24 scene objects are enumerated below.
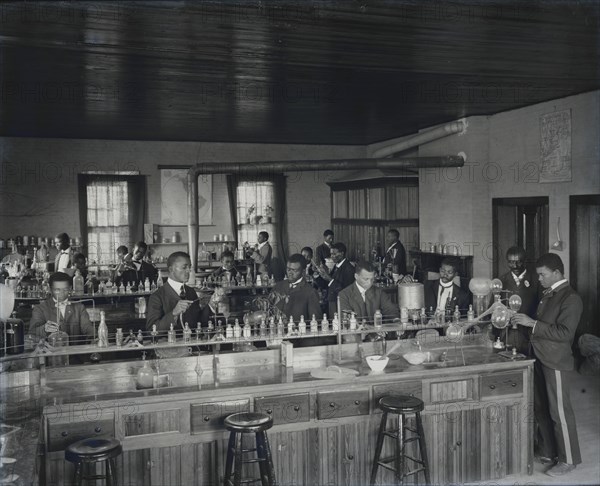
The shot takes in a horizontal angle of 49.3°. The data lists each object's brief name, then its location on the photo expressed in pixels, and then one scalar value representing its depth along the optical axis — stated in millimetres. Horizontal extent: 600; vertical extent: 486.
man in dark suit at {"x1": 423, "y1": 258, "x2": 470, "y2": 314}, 6984
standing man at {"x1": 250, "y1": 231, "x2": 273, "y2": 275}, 12219
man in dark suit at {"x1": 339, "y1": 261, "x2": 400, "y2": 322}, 6328
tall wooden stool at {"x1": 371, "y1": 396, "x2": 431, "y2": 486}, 4809
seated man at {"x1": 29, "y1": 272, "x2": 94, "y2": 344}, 5824
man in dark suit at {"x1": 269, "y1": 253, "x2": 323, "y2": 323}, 6816
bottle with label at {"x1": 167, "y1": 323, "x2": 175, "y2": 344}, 5270
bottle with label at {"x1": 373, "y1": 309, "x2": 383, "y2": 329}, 5852
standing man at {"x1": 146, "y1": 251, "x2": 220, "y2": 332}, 5789
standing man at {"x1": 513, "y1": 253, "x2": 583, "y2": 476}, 5422
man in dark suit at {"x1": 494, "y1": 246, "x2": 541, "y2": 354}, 7461
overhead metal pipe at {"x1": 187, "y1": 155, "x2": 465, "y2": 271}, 10484
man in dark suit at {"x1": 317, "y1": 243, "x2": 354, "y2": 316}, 8969
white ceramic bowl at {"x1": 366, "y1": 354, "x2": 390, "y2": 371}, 5234
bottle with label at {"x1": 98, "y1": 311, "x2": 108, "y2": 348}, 5129
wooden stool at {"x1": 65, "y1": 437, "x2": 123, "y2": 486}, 3980
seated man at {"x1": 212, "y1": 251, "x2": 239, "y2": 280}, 10844
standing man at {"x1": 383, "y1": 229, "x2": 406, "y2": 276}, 11508
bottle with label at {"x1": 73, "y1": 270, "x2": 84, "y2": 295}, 9578
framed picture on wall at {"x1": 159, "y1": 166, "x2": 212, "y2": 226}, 14086
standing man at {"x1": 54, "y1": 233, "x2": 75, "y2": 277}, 10945
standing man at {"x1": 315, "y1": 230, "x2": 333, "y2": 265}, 12624
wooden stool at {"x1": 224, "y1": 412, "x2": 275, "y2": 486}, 4414
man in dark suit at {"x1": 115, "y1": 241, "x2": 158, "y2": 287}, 10281
